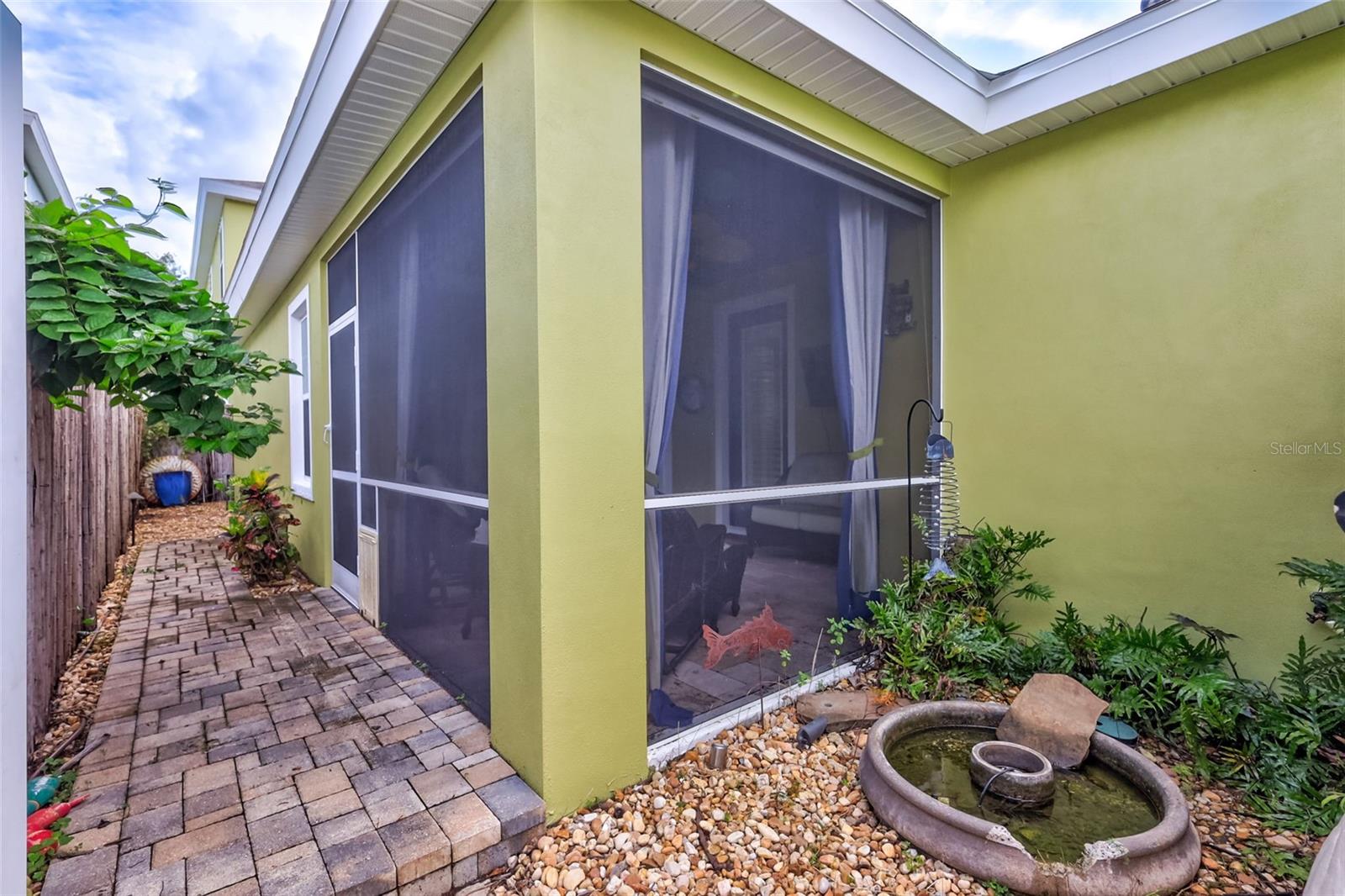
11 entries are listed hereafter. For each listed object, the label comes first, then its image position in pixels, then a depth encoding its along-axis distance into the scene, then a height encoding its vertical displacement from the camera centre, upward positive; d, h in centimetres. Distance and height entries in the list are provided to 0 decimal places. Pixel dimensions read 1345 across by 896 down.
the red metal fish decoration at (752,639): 254 -87
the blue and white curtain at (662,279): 242 +69
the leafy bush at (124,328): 215 +48
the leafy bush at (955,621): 301 -97
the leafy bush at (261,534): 489 -71
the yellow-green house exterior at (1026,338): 207 +47
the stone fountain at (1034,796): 171 -123
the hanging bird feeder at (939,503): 306 -38
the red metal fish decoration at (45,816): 166 -105
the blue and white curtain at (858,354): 332 +50
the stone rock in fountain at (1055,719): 230 -113
